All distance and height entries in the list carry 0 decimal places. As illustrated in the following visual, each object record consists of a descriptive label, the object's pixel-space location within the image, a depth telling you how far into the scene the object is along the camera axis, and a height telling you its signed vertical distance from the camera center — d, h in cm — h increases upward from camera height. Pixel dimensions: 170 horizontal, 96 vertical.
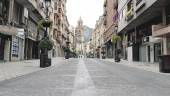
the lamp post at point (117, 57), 2333 -78
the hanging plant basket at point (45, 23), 1151 +218
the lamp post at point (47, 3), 1105 +355
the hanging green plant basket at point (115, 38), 2668 +243
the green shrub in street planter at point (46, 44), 1149 +60
